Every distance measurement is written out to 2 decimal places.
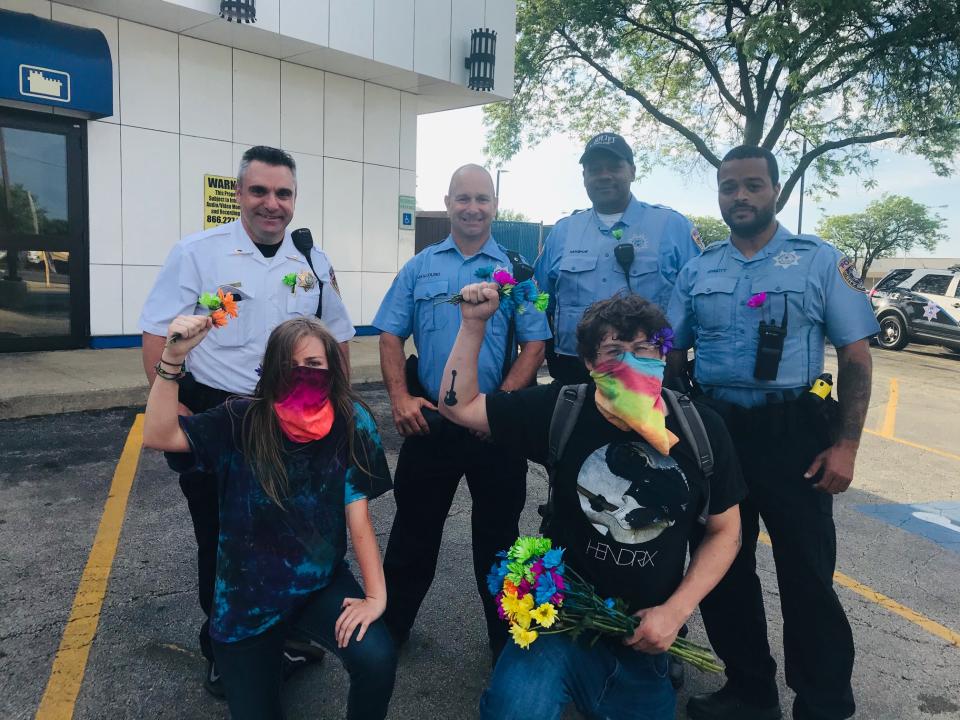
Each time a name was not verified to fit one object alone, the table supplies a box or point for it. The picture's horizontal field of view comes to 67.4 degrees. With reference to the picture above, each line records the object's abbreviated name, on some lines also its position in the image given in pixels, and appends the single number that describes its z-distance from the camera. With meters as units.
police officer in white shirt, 2.61
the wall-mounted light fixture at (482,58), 11.24
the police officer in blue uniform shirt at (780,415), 2.48
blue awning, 7.65
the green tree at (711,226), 78.86
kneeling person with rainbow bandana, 1.96
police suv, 14.98
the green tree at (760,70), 14.45
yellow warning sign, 9.92
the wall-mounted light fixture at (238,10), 8.57
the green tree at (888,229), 75.06
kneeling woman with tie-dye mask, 2.07
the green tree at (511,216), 83.45
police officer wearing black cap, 3.35
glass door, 8.51
